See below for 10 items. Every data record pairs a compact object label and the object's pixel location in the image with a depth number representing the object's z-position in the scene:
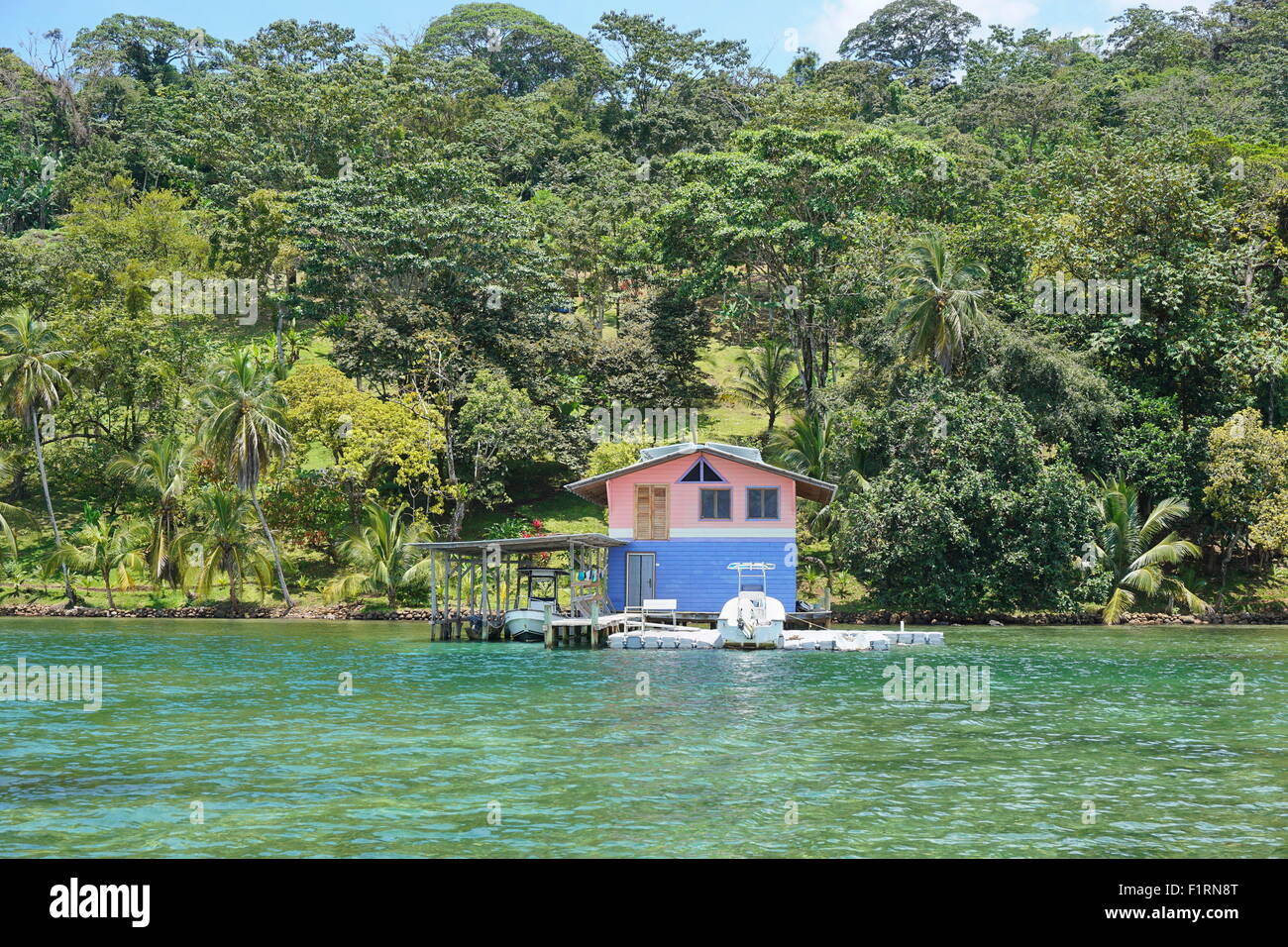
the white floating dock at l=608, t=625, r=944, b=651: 34.53
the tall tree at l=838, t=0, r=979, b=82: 116.25
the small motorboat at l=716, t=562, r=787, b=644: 35.22
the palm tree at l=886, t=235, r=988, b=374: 45.03
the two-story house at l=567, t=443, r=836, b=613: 40.09
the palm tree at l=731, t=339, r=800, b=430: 58.38
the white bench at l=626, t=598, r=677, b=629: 37.59
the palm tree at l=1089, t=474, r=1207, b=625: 43.03
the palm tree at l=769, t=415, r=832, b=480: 49.00
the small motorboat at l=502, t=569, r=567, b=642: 37.53
